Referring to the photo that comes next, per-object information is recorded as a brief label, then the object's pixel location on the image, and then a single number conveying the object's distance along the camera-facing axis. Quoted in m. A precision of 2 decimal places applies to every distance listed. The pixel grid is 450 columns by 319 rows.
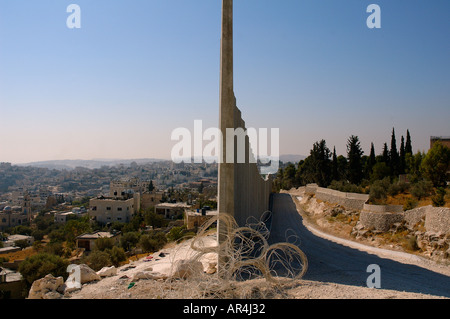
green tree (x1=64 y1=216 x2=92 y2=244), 35.79
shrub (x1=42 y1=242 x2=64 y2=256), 28.81
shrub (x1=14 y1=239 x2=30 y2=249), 36.78
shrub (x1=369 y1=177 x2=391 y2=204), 21.15
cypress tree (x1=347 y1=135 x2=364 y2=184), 33.16
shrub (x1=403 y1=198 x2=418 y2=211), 18.30
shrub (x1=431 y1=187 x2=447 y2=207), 17.16
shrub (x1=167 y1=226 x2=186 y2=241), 22.88
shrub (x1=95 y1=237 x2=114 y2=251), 24.00
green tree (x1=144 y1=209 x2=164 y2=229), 44.03
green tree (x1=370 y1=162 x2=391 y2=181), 30.87
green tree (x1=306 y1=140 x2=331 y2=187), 36.23
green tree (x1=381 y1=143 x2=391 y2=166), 34.41
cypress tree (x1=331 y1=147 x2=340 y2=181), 35.81
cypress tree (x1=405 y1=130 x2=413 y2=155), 36.67
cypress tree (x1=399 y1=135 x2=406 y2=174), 32.84
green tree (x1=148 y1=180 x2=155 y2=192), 78.86
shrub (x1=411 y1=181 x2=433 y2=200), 21.05
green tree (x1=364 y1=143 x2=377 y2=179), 35.59
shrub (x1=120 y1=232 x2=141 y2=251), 26.03
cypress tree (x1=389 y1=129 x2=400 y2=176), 32.62
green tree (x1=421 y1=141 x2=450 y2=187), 24.22
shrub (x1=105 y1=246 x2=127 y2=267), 18.22
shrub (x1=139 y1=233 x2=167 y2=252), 20.30
